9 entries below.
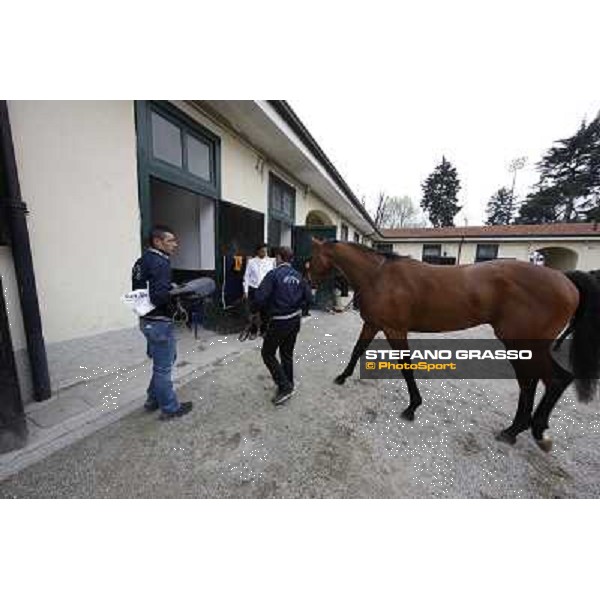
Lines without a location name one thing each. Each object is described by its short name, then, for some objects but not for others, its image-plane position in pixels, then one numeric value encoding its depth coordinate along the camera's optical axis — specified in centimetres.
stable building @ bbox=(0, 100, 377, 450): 220
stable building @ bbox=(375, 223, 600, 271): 1711
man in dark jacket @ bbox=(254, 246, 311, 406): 250
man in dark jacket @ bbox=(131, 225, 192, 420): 203
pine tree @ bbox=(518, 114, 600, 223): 2562
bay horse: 230
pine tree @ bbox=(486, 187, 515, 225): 3825
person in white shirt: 477
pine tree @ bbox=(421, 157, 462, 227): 3359
